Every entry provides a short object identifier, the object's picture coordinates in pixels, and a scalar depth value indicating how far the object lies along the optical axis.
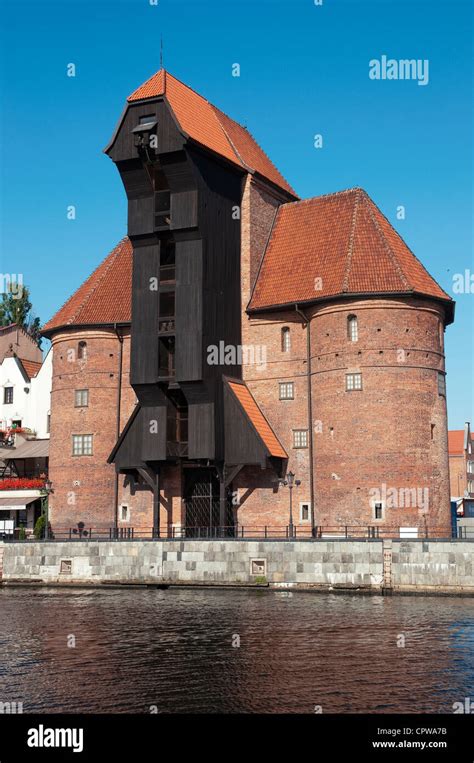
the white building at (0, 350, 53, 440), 61.84
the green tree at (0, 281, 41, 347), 90.12
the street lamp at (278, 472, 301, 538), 41.10
